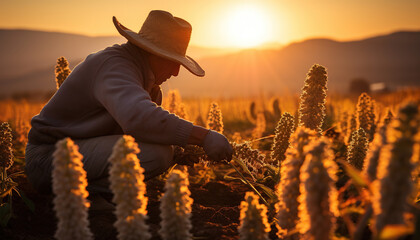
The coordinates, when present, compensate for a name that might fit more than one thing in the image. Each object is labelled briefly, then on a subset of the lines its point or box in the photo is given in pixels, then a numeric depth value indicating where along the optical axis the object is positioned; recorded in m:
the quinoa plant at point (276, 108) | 8.29
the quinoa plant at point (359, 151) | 3.27
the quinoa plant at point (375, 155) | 1.60
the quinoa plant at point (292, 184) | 1.91
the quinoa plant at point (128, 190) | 1.76
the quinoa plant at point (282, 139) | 3.26
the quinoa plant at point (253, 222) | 1.94
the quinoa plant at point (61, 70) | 4.52
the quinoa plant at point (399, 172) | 1.35
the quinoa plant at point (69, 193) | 1.77
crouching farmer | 2.78
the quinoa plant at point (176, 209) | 1.88
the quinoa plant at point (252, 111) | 9.46
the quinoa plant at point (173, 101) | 4.83
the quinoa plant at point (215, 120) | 3.74
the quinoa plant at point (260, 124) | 6.41
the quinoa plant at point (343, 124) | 5.59
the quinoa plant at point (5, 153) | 3.28
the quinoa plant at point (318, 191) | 1.59
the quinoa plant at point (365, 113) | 4.53
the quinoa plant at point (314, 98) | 3.13
